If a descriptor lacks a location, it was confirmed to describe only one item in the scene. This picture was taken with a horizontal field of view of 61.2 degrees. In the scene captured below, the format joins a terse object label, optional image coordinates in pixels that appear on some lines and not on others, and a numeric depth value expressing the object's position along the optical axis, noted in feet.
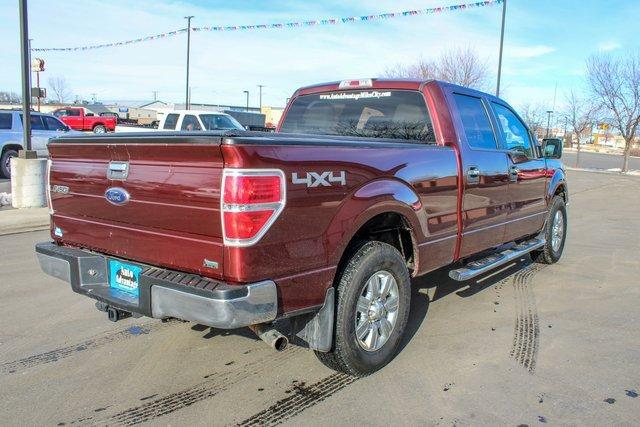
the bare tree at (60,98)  340.86
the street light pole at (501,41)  65.63
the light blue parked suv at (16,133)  46.68
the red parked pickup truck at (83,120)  113.39
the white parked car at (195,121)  53.02
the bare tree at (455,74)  99.76
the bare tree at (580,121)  105.01
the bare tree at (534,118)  136.15
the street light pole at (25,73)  31.09
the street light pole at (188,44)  94.92
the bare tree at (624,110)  87.97
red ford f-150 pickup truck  9.11
